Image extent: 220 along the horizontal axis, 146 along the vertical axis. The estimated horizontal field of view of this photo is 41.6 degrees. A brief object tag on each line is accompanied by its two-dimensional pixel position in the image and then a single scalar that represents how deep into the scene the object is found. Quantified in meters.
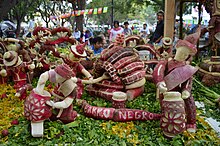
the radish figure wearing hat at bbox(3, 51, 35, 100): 3.79
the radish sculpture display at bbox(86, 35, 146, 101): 3.82
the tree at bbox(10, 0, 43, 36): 16.20
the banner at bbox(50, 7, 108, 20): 13.46
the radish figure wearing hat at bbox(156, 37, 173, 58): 4.44
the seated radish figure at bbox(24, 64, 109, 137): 2.71
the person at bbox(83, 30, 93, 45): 12.21
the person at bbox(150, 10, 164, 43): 6.19
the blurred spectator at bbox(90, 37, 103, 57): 5.70
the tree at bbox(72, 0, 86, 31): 13.66
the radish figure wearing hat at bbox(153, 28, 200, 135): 2.88
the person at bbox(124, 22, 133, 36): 8.77
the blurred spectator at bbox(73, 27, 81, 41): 12.05
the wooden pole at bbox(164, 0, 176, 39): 4.23
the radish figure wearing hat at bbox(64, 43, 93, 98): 3.73
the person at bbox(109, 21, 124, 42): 7.60
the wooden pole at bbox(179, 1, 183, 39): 6.82
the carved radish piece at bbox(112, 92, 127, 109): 3.30
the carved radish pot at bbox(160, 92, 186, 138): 2.70
